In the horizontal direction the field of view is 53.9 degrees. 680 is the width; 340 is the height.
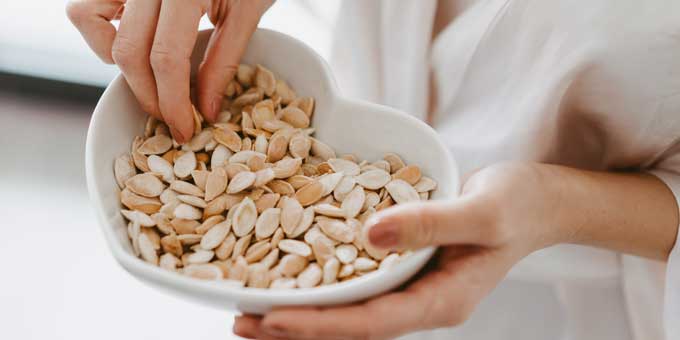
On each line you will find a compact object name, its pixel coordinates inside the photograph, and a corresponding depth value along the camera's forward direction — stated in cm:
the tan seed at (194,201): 50
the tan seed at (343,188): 51
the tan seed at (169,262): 45
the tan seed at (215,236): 48
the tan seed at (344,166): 53
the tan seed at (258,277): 44
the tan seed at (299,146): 55
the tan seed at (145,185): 50
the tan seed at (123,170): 51
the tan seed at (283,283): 44
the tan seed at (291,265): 46
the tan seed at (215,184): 51
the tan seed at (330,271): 45
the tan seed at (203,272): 44
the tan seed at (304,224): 49
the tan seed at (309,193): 50
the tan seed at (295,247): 47
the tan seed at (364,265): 45
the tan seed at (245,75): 60
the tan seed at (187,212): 49
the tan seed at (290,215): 49
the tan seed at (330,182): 51
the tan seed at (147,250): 46
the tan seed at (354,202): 50
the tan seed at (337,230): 48
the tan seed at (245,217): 49
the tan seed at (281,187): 52
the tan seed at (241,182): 51
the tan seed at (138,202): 49
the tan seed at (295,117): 58
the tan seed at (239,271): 45
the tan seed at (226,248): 47
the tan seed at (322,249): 46
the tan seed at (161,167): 53
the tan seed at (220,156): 54
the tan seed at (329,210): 49
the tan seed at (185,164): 53
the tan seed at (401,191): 50
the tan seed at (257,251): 47
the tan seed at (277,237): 48
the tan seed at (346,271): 45
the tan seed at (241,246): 48
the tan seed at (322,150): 56
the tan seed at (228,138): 55
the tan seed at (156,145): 54
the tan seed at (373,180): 52
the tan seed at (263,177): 51
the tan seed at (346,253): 46
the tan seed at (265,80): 60
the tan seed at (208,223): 49
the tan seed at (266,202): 51
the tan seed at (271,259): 46
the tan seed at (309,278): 44
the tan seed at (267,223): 49
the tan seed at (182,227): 49
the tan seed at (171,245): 47
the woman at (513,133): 46
